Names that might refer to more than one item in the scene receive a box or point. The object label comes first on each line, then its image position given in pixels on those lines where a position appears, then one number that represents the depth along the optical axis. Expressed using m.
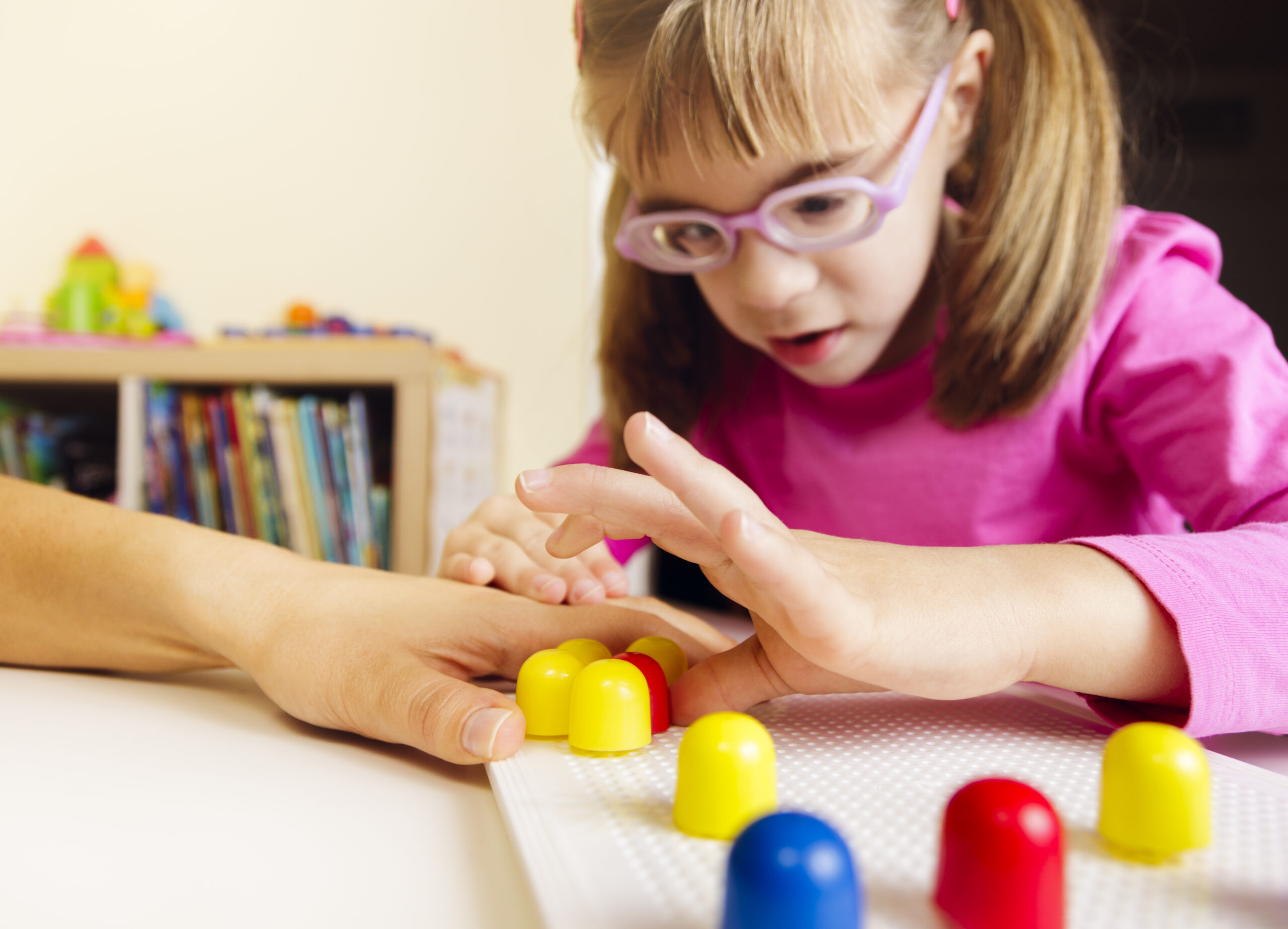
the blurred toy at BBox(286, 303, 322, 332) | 1.87
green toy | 1.91
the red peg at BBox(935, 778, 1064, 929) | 0.27
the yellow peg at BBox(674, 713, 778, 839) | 0.34
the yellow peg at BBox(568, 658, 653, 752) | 0.44
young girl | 0.48
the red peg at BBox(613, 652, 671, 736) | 0.49
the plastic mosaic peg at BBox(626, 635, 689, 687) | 0.55
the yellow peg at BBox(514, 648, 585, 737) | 0.47
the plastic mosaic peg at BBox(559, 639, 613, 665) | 0.55
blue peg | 0.24
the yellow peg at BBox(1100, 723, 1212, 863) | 0.32
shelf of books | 1.46
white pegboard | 0.29
